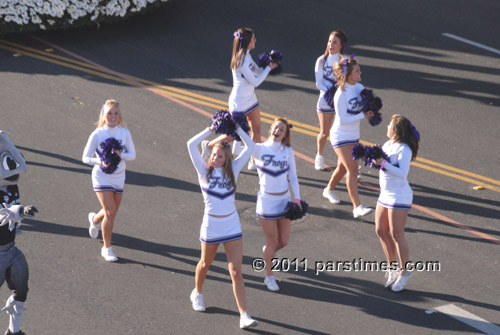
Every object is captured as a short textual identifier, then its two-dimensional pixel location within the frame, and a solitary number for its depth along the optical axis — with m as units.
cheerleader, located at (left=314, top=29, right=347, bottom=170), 22.30
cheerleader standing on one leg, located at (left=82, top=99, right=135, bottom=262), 17.45
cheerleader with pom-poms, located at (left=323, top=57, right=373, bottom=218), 19.80
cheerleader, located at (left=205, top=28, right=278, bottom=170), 21.70
